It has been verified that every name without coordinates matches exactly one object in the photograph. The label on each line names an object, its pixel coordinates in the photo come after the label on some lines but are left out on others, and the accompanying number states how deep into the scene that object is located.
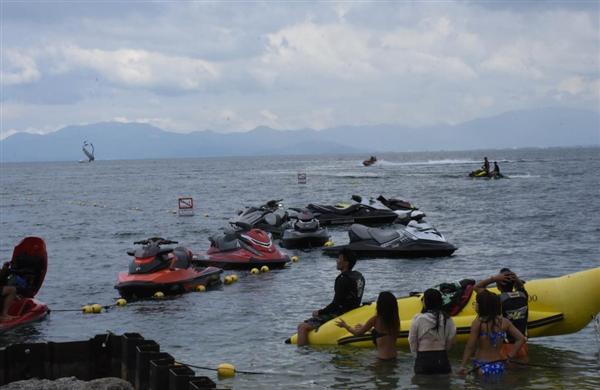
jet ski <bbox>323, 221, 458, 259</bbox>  24.33
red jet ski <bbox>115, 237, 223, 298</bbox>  18.25
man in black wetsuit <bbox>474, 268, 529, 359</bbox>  11.07
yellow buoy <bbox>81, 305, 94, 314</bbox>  17.41
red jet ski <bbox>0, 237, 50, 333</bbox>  15.99
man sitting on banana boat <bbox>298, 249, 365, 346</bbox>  12.64
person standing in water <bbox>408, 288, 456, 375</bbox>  10.29
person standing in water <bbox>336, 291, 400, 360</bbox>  11.55
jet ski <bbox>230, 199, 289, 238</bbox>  31.33
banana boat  12.23
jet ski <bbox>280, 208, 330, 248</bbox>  27.44
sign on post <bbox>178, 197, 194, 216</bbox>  47.72
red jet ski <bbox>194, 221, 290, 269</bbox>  22.09
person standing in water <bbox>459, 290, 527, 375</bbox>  10.06
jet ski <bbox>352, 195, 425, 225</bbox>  36.12
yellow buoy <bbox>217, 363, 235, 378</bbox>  11.78
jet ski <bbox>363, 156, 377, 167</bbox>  137.05
